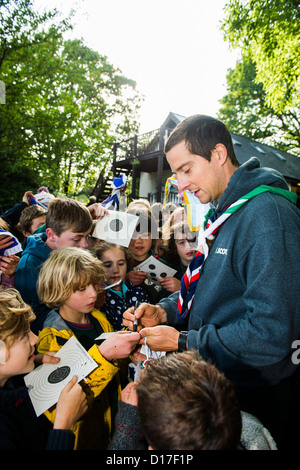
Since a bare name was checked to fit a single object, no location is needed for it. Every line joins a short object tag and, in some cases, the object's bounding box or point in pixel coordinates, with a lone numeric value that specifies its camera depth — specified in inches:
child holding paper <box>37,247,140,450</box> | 67.2
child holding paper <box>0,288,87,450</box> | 52.0
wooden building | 690.4
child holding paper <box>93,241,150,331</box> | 113.0
